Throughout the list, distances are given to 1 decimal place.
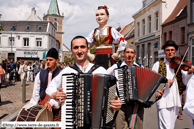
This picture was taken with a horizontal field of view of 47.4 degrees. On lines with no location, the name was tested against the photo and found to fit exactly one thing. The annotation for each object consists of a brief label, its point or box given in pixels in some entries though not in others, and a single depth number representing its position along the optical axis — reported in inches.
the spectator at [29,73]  873.3
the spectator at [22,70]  757.9
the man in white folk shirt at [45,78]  177.3
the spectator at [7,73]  646.5
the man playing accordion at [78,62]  123.6
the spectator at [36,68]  841.5
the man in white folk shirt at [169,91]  177.3
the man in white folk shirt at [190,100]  110.8
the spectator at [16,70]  818.0
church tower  2832.2
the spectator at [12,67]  749.3
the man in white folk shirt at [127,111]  164.9
